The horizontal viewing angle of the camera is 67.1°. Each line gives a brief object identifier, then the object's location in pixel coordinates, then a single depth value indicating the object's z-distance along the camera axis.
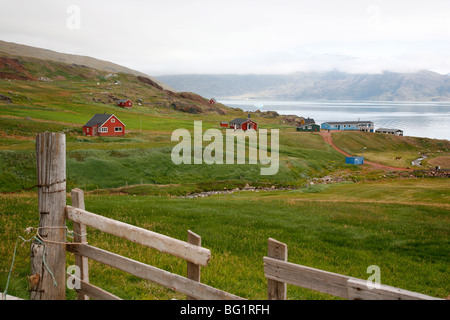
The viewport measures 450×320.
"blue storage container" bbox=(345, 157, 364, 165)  90.75
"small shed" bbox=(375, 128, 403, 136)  147.50
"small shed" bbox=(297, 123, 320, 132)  139.75
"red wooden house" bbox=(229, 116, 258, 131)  125.00
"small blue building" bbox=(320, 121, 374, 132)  155.50
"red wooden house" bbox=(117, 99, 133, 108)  149.25
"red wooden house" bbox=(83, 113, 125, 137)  81.75
